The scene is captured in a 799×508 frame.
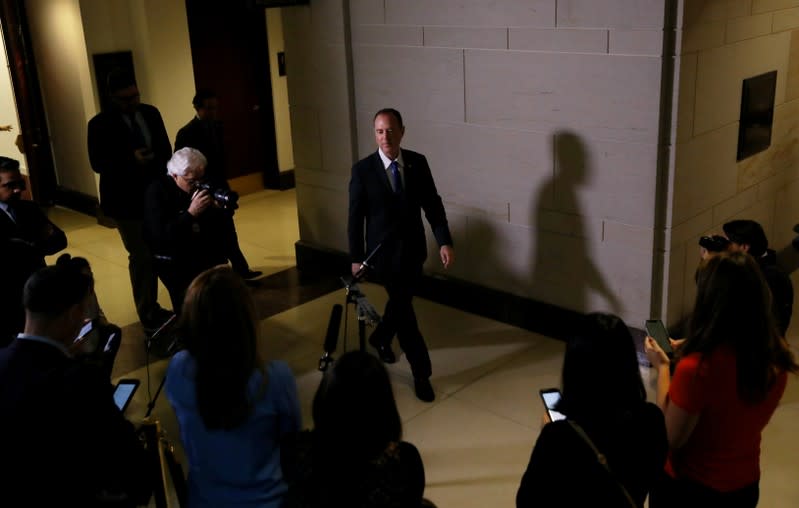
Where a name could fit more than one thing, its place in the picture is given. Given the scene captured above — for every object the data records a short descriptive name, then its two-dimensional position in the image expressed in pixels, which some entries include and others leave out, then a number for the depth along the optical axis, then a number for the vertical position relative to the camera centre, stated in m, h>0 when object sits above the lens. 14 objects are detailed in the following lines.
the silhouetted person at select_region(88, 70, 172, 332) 5.38 -0.93
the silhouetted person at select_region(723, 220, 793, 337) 4.05 -1.28
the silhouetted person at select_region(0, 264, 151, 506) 2.21 -1.06
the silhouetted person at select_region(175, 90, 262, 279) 6.03 -0.89
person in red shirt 2.24 -1.03
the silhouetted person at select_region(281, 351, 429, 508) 1.82 -0.93
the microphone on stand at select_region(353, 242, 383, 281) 4.46 -1.37
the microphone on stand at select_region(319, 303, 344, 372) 3.58 -1.36
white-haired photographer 4.52 -1.10
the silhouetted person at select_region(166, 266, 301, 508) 2.21 -1.00
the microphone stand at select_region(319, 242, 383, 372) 4.39 -1.52
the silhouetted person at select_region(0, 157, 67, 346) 3.86 -1.06
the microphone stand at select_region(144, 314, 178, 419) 3.76 -1.42
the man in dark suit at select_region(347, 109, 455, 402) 4.61 -1.20
